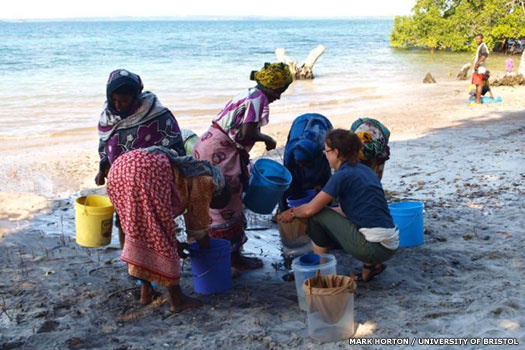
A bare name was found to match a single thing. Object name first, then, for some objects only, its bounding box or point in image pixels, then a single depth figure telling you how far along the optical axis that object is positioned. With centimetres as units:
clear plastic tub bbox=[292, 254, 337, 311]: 383
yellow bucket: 412
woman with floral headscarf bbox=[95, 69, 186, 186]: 403
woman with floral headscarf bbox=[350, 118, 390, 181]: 494
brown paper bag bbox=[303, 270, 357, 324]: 329
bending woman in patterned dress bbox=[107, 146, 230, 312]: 364
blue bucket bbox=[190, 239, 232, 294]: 409
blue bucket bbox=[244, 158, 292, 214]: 454
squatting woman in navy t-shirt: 397
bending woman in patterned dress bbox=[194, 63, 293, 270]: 447
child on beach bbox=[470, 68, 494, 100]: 1355
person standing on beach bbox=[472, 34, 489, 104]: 1334
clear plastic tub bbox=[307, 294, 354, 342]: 336
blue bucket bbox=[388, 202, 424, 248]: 483
